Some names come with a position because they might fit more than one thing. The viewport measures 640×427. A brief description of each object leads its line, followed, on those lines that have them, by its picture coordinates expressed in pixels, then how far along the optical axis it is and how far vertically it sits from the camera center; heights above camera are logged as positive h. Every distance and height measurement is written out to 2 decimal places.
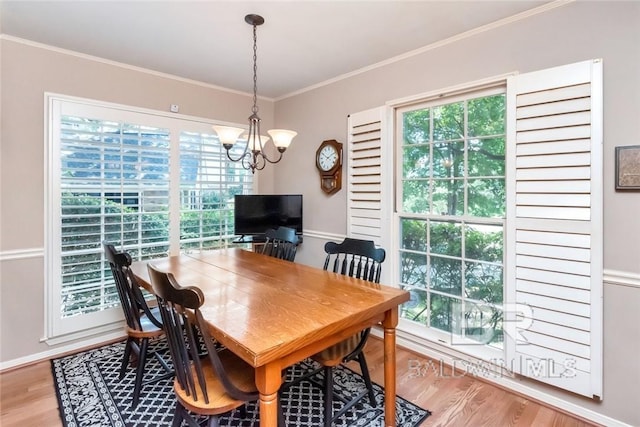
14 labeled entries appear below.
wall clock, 3.36 +0.48
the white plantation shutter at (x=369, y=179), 2.95 +0.30
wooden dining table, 1.23 -0.48
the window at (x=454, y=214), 2.42 -0.02
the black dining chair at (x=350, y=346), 1.71 -0.79
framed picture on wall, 1.79 +0.26
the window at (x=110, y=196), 2.73 +0.11
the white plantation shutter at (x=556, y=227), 1.89 -0.09
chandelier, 2.11 +0.51
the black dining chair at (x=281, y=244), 2.75 -0.30
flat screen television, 3.58 -0.04
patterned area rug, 1.95 -1.27
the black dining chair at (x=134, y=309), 1.93 -0.64
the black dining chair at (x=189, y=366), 1.27 -0.66
